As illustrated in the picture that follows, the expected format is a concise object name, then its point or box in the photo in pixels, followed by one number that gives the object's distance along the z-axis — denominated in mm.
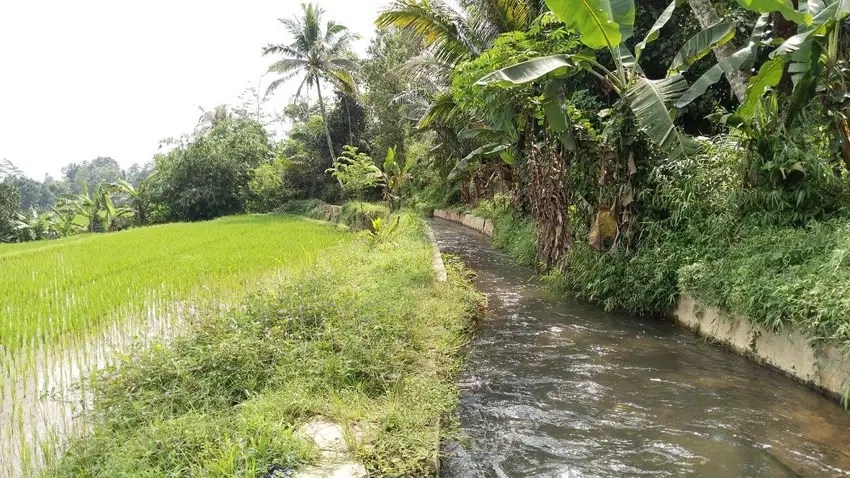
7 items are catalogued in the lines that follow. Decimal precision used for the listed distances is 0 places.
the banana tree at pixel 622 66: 5043
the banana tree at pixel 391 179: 14088
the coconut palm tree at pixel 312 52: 21547
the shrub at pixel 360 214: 13903
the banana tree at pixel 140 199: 23828
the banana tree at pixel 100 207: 23031
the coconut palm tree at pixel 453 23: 10477
